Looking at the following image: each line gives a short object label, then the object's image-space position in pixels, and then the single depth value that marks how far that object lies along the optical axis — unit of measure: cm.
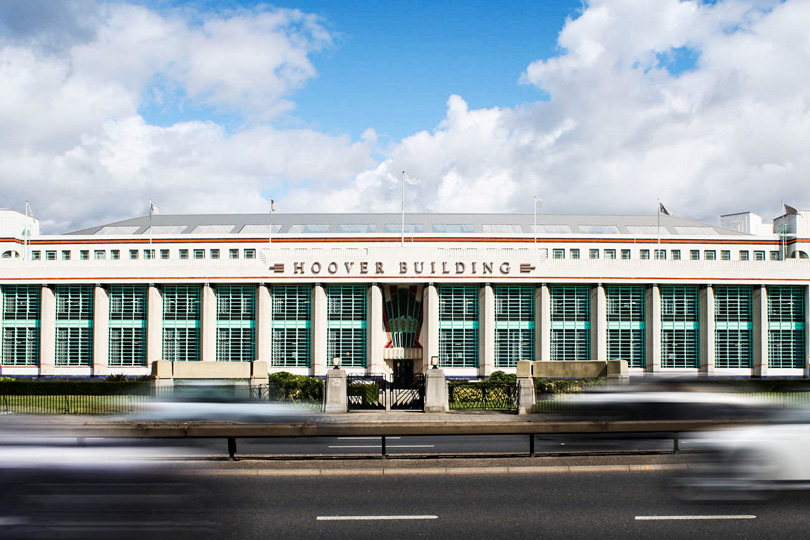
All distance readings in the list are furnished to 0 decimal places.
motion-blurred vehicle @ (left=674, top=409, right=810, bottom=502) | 1116
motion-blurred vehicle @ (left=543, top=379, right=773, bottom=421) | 1388
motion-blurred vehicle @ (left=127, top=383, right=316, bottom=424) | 2019
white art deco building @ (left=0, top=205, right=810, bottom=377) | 5538
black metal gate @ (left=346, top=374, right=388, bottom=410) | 3394
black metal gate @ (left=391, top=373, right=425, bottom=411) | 3369
